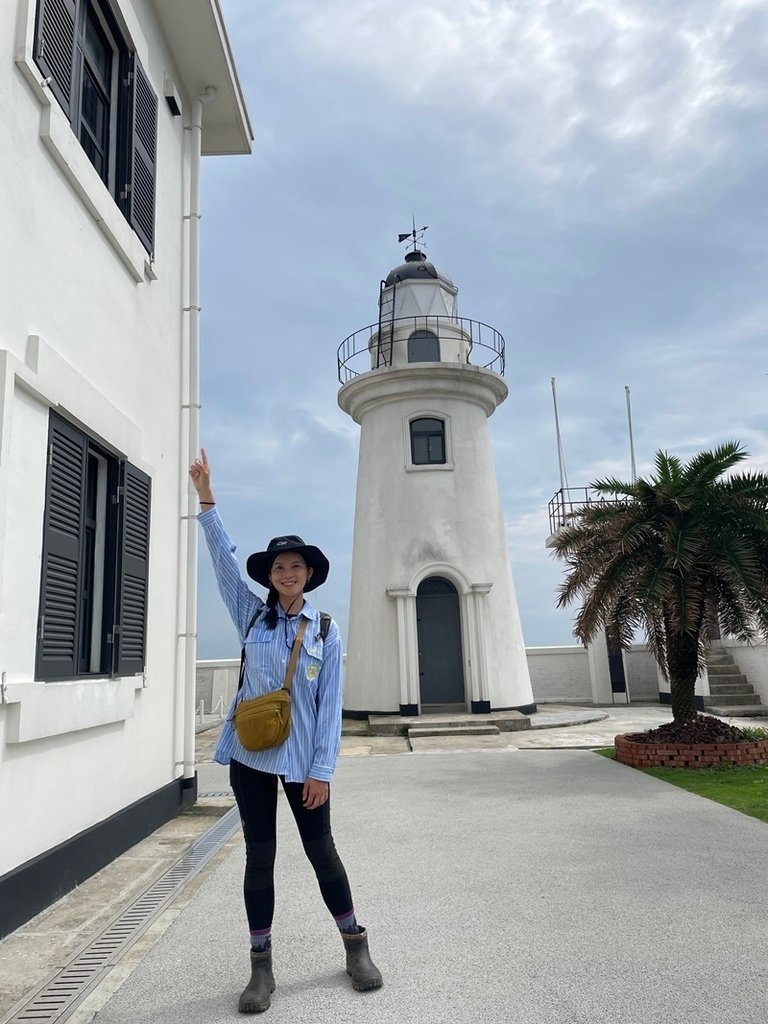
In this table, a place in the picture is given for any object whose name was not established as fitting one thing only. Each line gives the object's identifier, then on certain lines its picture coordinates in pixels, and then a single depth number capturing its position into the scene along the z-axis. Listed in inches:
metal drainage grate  118.0
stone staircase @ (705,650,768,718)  640.4
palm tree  350.9
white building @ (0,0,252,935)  167.8
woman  122.4
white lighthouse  622.2
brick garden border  349.4
